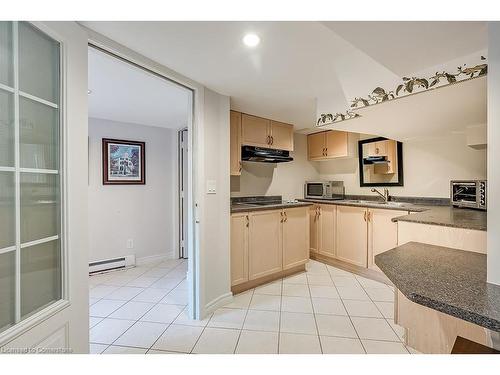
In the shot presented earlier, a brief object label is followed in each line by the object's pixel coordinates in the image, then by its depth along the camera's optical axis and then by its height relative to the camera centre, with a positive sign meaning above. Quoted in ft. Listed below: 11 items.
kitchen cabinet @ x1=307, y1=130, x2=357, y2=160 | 11.44 +2.10
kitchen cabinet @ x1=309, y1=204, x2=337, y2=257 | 10.89 -2.02
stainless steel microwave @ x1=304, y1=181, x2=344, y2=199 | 12.07 -0.19
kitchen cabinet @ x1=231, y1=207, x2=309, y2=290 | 8.18 -2.11
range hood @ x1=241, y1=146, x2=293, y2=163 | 9.15 +1.28
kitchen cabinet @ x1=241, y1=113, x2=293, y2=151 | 9.30 +2.23
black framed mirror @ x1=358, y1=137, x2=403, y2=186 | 10.44 +1.08
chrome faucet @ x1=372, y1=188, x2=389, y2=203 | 10.70 -0.41
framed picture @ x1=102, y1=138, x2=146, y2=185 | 10.52 +1.14
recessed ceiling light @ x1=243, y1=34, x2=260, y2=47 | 4.35 +2.74
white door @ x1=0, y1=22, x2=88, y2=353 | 2.99 +0.00
